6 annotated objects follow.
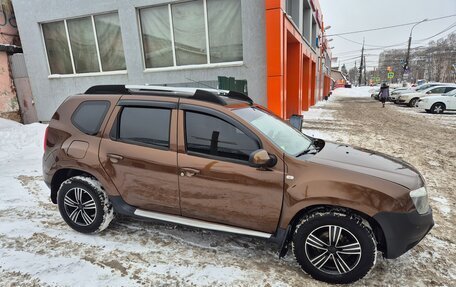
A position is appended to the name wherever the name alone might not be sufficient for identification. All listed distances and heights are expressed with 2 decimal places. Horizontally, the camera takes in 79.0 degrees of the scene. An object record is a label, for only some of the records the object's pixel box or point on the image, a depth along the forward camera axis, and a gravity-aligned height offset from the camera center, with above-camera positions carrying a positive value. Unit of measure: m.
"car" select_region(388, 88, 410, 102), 23.59 -1.92
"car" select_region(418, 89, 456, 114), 15.63 -1.82
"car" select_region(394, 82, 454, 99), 23.98 -1.45
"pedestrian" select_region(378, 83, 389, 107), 21.12 -1.43
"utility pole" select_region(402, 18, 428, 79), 37.76 +1.88
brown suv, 2.54 -0.96
